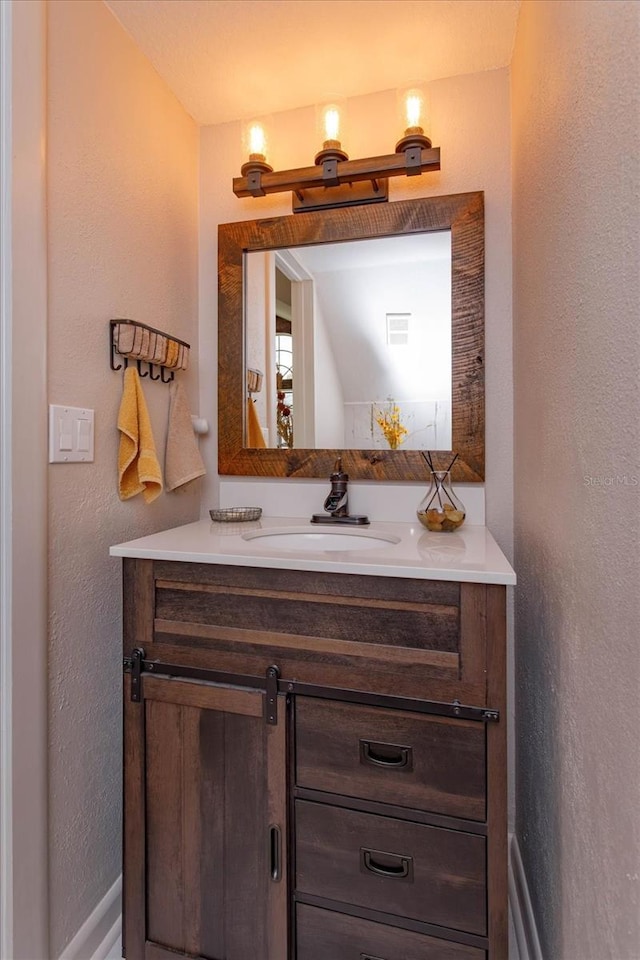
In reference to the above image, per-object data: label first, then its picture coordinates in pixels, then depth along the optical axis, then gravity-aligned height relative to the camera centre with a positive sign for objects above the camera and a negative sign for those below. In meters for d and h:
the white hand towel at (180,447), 1.53 +0.09
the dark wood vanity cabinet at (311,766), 0.94 -0.57
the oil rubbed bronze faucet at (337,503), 1.51 -0.07
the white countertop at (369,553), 0.96 -0.16
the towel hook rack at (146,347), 1.29 +0.35
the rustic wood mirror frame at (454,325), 1.48 +0.47
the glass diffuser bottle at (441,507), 1.36 -0.08
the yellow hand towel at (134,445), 1.32 +0.08
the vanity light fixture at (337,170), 1.44 +0.89
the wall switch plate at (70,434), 1.11 +0.10
